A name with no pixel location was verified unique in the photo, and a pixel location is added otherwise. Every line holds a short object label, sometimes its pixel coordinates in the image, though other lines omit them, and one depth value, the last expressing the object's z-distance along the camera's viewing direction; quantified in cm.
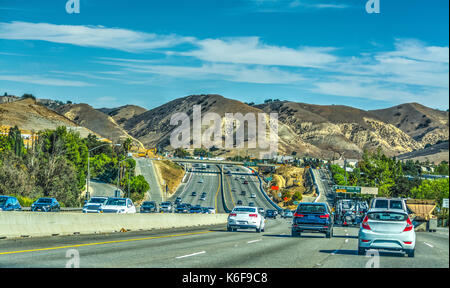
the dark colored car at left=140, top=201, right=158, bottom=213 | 6646
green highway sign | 9441
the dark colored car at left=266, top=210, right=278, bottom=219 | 8507
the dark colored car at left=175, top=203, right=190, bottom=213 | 7712
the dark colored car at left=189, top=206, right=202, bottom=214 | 7512
